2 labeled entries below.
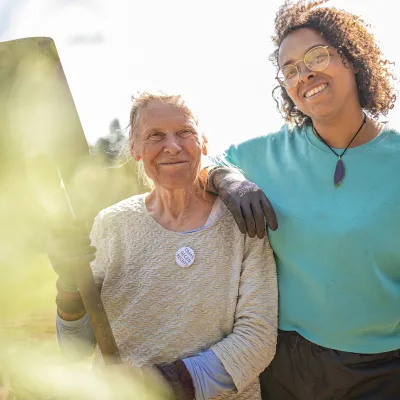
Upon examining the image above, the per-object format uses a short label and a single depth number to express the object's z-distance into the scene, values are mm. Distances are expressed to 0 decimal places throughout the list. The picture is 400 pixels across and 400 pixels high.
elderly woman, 2248
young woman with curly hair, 2197
